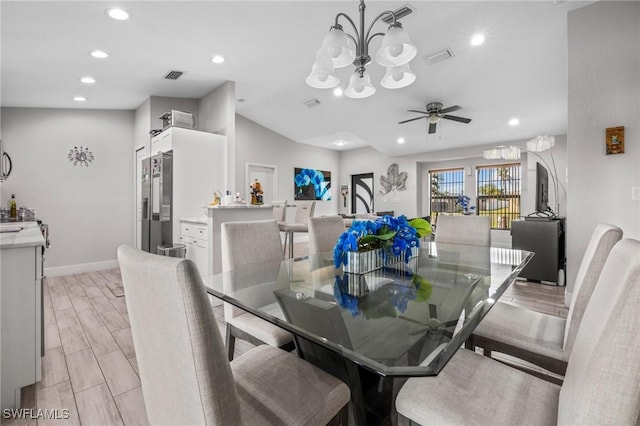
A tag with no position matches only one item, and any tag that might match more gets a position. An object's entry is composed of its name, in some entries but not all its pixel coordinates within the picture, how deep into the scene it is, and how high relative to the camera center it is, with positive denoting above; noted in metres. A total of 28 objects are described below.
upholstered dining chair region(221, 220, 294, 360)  1.45 -0.30
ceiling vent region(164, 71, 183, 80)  3.85 +1.72
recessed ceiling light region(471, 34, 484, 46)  3.62 +2.05
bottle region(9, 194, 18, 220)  3.64 -0.01
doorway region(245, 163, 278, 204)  7.17 +0.78
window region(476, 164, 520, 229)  7.24 +0.43
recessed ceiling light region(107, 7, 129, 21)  2.49 +1.62
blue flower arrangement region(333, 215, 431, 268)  1.61 -0.14
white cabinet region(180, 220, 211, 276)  3.23 -0.35
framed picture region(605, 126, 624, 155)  2.83 +0.66
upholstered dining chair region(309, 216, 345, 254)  2.46 -0.18
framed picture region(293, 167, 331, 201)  8.19 +0.74
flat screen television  4.54 +0.31
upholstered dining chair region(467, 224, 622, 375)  1.15 -0.54
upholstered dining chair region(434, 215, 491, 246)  2.70 -0.18
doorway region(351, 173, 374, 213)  9.24 +0.54
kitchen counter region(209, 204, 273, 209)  3.06 +0.05
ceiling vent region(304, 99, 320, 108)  5.69 +2.03
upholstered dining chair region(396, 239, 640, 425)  0.53 -0.38
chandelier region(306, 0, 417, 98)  1.79 +0.95
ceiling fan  5.09 +1.62
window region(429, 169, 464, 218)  8.07 +0.57
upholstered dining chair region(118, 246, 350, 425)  0.58 -0.30
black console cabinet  3.97 -0.46
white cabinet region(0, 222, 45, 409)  1.61 -0.57
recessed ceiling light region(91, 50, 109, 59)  3.09 +1.59
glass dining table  0.84 -0.36
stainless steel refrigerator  4.15 +0.14
